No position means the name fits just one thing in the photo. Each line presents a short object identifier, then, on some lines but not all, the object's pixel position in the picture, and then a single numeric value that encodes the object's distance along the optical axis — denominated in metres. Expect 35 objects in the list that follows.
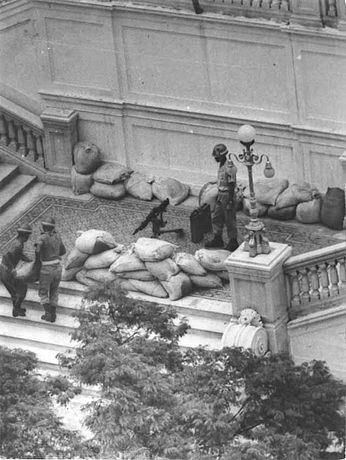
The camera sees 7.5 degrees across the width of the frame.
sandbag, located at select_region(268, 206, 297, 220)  42.22
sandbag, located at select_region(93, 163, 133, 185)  43.47
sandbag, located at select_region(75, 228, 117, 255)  40.84
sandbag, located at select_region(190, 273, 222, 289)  40.66
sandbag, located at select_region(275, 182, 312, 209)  42.09
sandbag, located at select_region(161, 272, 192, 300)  40.41
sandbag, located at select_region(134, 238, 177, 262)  40.47
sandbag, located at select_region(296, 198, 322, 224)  42.00
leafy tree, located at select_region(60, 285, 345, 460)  34.69
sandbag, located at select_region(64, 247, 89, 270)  41.00
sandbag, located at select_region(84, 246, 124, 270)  40.84
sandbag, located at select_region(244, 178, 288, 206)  42.34
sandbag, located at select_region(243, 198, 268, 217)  42.38
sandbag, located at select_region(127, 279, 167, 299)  40.59
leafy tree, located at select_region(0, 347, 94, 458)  34.78
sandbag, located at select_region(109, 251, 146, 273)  40.62
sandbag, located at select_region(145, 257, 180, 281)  40.44
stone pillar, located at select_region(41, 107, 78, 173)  43.84
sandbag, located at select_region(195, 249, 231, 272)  40.50
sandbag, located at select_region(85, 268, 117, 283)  40.75
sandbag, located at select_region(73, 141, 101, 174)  43.72
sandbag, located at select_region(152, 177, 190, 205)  43.19
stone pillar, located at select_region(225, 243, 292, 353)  39.12
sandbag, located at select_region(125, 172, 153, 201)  43.31
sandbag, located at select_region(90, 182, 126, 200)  43.44
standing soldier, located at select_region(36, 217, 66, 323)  40.16
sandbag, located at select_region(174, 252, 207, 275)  40.50
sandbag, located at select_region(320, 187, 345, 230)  41.72
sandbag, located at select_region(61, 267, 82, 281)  41.16
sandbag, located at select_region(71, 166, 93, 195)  43.69
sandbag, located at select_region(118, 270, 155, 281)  40.62
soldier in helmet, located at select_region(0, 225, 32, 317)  40.16
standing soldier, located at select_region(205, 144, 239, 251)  40.69
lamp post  38.19
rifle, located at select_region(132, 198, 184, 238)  42.00
